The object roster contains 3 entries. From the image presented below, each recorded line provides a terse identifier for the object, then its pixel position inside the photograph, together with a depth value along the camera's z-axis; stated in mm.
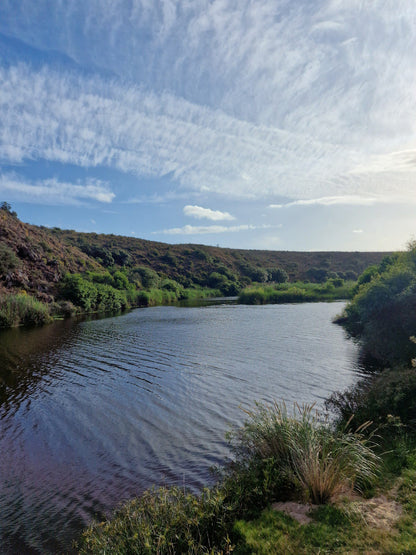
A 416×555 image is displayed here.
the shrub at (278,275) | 105312
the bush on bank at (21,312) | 30312
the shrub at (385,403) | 7375
